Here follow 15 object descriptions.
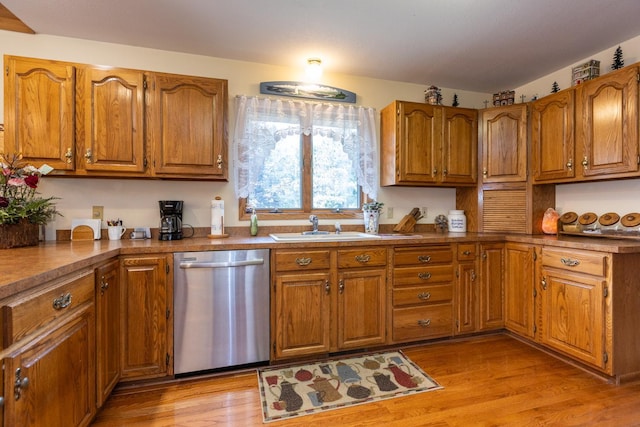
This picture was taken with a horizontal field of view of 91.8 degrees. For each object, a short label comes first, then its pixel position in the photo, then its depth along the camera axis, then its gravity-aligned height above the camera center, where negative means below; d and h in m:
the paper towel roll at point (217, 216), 2.48 -0.03
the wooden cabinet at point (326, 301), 2.22 -0.66
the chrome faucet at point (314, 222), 2.76 -0.09
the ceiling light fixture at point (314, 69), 2.69 +1.29
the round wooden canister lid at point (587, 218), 2.57 -0.06
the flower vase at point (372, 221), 2.91 -0.08
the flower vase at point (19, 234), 1.81 -0.13
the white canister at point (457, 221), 3.16 -0.10
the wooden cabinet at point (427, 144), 2.84 +0.64
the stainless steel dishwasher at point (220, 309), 2.05 -0.66
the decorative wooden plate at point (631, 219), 2.28 -0.07
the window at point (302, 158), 2.67 +0.51
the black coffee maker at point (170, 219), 2.33 -0.05
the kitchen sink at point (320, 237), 2.36 -0.20
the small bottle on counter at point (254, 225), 2.67 -0.11
